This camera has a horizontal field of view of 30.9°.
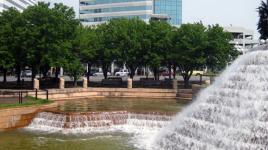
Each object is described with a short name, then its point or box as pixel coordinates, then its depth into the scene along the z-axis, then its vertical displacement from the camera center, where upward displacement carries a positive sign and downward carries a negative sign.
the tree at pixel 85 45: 52.69 +2.84
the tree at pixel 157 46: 54.97 +2.83
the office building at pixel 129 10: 130.88 +17.37
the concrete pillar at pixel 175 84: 50.59 -1.40
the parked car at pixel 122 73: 90.28 -0.46
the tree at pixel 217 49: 53.00 +2.48
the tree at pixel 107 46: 56.80 +2.90
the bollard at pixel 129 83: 51.19 -1.35
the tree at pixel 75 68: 49.59 +0.22
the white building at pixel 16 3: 118.64 +18.39
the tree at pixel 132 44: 55.88 +3.12
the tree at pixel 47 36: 47.91 +3.43
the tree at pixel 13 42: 47.94 +2.75
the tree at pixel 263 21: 51.34 +5.36
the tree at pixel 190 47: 52.72 +2.67
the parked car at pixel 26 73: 82.44 -0.56
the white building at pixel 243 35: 132.75 +10.66
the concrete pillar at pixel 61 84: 49.18 -1.41
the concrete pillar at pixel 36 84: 47.56 -1.39
